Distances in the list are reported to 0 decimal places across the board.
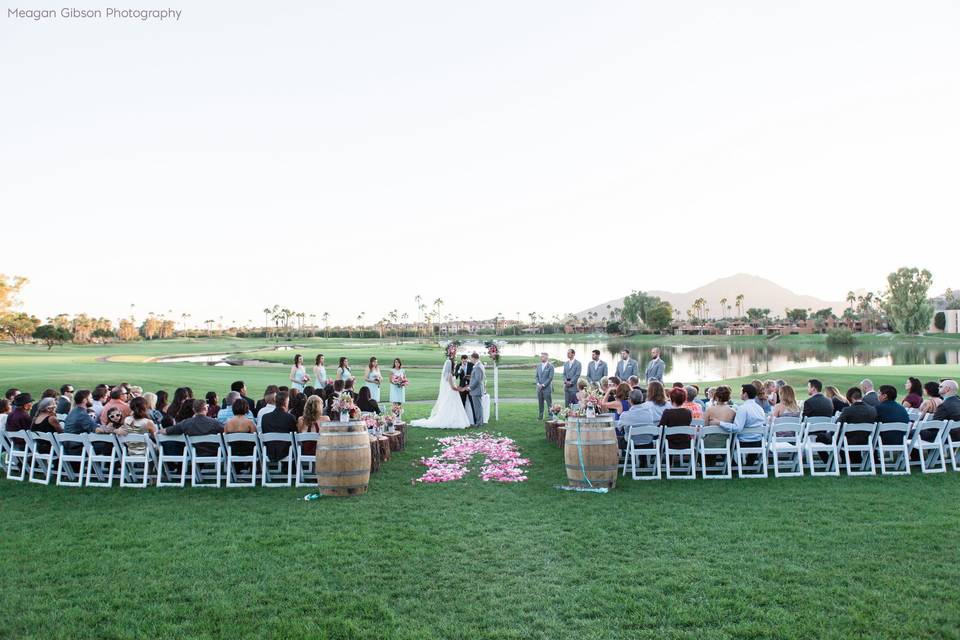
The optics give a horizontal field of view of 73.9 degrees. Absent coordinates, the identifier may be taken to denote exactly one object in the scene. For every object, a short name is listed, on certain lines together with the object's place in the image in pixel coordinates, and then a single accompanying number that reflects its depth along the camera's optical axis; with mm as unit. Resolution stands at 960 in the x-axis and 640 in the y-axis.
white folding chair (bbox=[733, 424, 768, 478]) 9992
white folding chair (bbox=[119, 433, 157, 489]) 9859
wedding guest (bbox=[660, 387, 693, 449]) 10094
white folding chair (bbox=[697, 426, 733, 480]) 10078
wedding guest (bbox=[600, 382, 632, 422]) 12335
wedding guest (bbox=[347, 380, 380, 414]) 13852
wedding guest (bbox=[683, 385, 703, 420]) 11227
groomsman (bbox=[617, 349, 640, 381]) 17375
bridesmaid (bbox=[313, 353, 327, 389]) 17672
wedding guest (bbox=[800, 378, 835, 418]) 10531
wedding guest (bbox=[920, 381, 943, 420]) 10880
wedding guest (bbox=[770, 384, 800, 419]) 10641
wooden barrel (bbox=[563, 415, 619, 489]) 9258
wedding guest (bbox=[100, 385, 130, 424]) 10528
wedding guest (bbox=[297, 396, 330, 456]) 10164
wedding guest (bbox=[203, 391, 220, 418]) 12306
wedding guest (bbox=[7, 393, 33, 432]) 10805
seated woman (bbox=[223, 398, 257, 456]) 10117
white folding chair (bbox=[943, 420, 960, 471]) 10180
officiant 16875
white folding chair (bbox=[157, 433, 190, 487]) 9852
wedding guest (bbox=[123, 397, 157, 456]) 10188
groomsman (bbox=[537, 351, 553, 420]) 17750
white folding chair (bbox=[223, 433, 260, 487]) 9891
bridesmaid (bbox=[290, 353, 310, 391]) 17044
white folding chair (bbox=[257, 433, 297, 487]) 9867
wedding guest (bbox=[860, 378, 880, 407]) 11305
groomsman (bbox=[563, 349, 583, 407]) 17391
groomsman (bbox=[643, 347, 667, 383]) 16714
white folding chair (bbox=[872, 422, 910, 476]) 9984
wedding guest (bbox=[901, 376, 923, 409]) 11703
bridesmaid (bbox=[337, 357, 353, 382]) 16531
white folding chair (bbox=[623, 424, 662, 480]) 10070
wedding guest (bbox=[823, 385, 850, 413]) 11812
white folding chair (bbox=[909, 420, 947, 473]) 10078
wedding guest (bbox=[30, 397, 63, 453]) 10680
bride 16797
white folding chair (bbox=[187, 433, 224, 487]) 9758
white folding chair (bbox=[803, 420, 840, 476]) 10047
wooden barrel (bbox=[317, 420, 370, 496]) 9047
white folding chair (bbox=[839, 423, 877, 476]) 9984
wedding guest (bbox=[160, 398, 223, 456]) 9945
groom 16969
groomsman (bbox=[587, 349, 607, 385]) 17250
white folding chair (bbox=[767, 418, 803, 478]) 10025
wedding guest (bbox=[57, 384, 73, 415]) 13270
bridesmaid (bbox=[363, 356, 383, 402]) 17498
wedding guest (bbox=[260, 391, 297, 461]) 10078
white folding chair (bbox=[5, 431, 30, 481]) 10295
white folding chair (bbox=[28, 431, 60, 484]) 10163
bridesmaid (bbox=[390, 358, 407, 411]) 17516
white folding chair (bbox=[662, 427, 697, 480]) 10062
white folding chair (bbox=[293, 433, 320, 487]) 9977
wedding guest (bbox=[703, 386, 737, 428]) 10242
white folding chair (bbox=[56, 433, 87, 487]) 9922
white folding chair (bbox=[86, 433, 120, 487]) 9945
